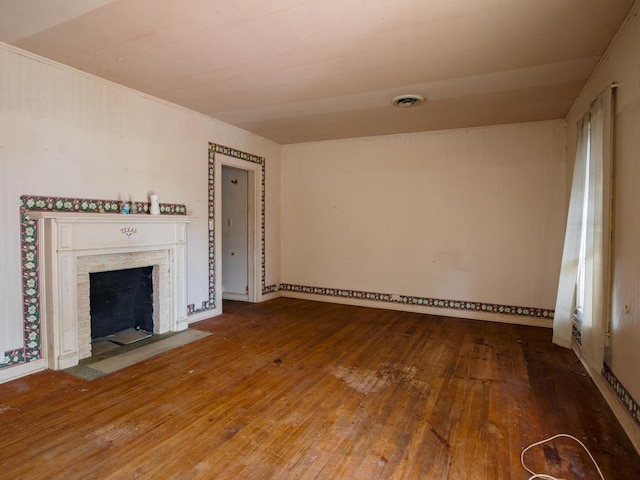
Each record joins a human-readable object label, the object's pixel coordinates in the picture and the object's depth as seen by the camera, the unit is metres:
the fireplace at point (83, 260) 2.92
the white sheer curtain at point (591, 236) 2.55
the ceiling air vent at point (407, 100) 3.63
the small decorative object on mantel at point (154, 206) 3.74
